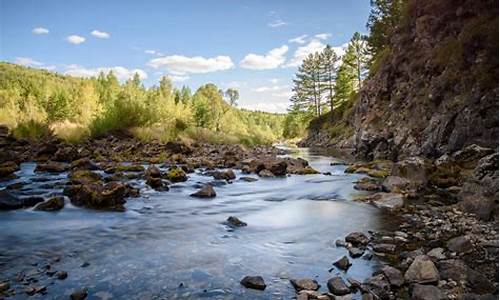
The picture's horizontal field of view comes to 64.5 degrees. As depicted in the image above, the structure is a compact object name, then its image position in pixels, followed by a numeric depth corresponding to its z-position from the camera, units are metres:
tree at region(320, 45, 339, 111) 73.94
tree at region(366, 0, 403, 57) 45.97
